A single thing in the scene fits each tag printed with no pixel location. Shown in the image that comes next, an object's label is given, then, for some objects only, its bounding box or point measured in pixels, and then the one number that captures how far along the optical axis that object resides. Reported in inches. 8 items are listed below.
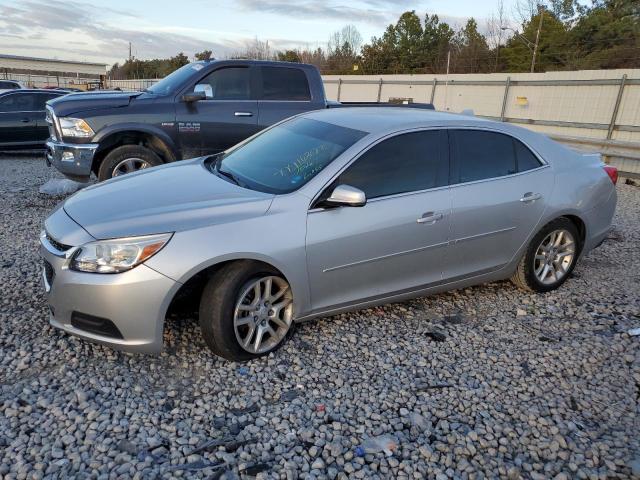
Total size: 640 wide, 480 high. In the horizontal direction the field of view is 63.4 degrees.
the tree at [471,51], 1742.1
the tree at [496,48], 1689.3
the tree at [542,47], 1443.2
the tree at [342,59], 2071.7
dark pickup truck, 260.2
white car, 791.3
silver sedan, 121.8
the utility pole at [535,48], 1438.1
